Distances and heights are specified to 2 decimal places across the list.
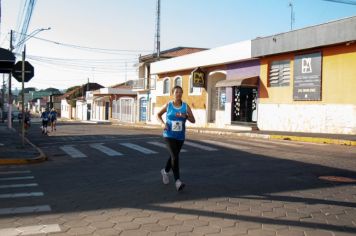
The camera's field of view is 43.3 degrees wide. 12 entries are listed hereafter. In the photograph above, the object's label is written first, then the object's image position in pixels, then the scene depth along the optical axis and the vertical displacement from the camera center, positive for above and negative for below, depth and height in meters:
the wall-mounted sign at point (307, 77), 22.58 +1.93
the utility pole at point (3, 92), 62.42 +2.66
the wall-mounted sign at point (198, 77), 32.88 +2.64
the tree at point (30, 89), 160.11 +7.83
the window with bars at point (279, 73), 24.72 +2.31
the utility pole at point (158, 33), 46.64 +8.36
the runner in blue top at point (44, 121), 26.08 -0.65
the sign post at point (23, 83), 14.65 +0.90
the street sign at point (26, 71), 14.86 +1.29
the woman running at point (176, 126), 7.64 -0.23
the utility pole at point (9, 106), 33.87 +0.26
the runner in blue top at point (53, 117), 28.77 -0.42
